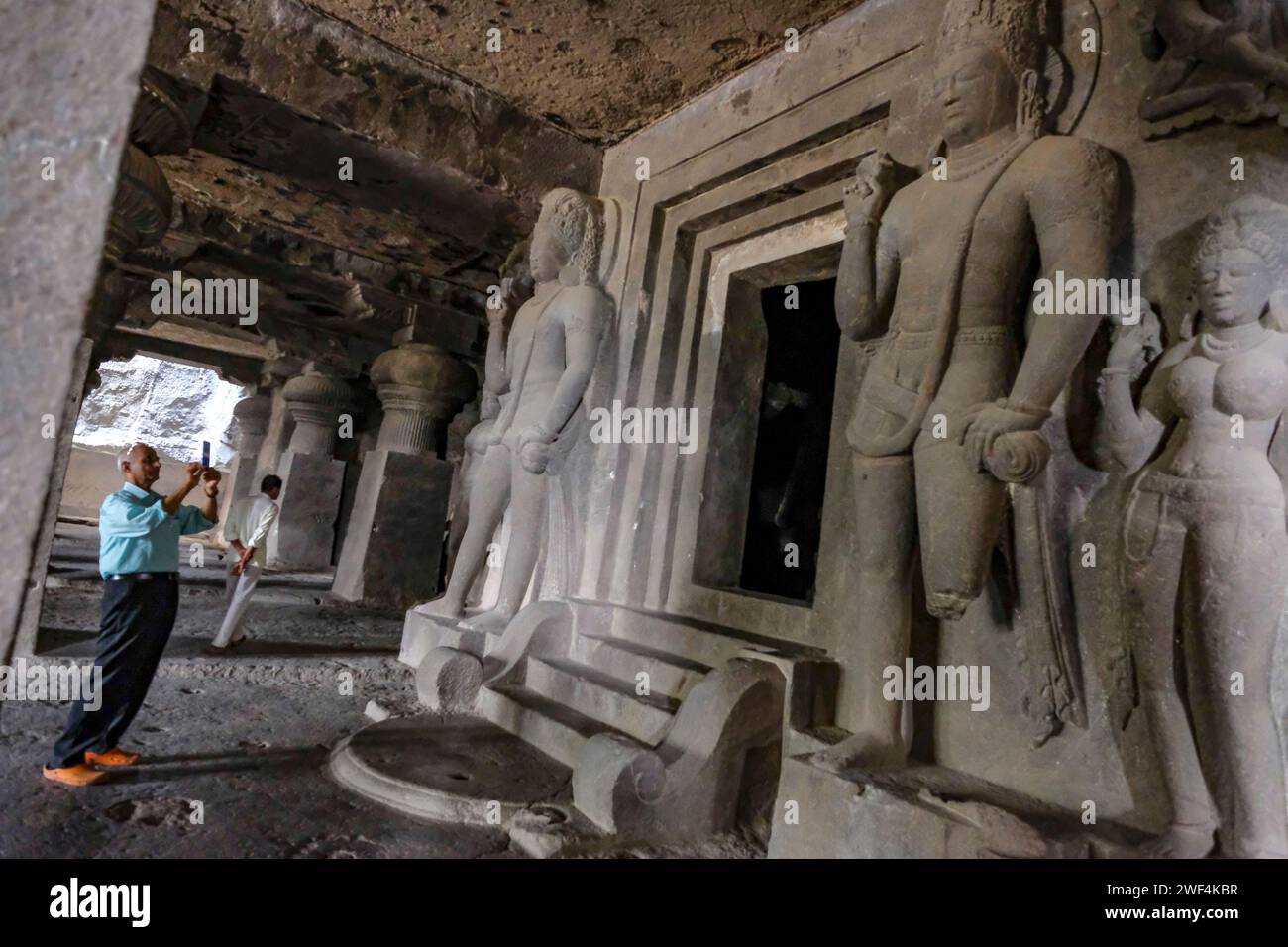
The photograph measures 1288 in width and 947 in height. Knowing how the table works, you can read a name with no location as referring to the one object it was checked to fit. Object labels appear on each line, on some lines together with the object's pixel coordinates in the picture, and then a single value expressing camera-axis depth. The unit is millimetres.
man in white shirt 4344
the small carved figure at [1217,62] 1962
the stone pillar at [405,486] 6891
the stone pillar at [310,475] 9125
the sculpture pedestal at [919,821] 1809
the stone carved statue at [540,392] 4012
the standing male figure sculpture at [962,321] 2094
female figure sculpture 1749
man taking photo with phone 2590
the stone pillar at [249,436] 11742
